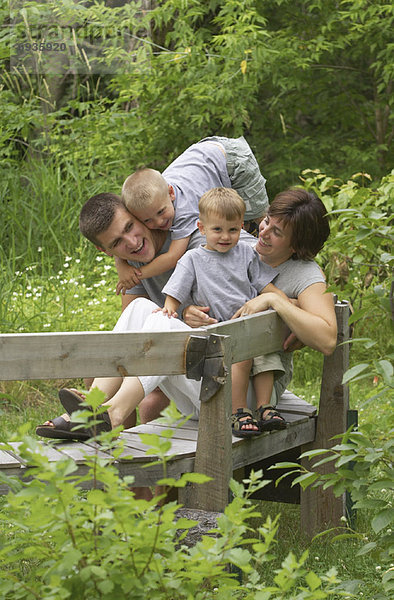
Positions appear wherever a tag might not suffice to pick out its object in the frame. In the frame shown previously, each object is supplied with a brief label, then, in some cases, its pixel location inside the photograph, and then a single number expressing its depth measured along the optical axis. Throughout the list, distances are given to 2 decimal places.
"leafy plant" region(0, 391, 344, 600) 3.83
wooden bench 5.64
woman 7.04
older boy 7.84
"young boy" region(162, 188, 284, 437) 7.54
